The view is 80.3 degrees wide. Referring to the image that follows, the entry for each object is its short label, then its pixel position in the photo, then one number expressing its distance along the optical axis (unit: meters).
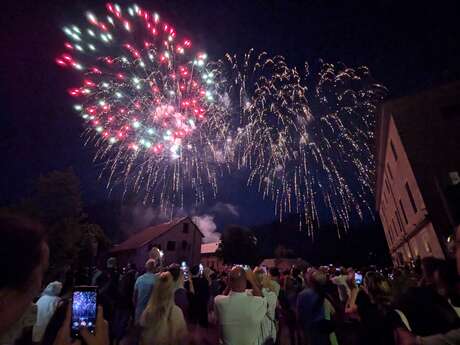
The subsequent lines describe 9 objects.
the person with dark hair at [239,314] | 3.63
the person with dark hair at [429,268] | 3.75
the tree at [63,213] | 30.92
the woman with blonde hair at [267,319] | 3.98
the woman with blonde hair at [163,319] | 3.75
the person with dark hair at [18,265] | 1.21
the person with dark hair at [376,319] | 3.98
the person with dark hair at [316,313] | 5.17
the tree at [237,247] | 64.56
